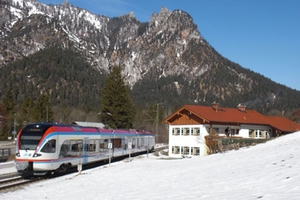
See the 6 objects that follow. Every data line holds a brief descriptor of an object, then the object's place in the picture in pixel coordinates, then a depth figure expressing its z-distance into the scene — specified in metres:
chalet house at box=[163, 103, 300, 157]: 46.66
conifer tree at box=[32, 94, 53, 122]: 91.62
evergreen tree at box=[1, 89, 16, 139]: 86.25
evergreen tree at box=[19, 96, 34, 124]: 97.94
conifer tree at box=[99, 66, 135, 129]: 66.44
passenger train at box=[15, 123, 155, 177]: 23.81
